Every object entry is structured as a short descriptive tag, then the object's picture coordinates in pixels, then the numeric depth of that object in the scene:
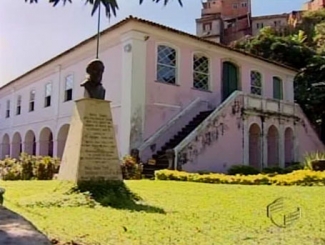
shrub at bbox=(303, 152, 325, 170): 15.61
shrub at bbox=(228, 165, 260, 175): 17.77
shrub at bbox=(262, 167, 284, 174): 18.50
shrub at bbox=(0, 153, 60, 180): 16.28
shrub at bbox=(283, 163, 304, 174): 18.78
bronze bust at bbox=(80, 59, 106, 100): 9.81
